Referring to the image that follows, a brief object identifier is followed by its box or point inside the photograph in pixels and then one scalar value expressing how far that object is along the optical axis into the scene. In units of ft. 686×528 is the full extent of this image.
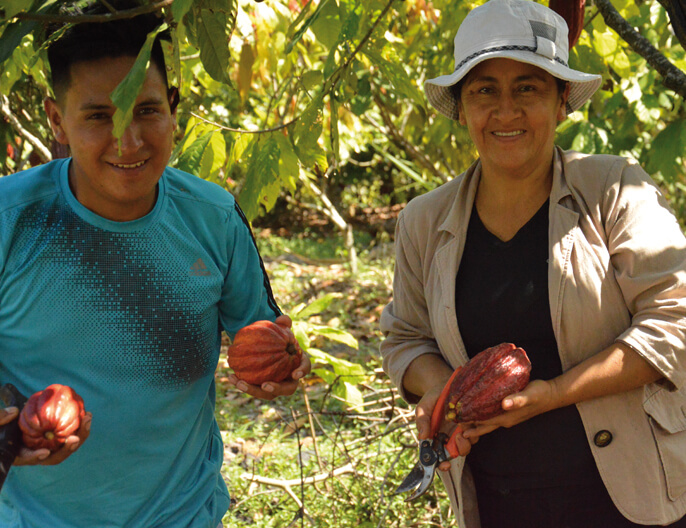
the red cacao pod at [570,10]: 6.30
